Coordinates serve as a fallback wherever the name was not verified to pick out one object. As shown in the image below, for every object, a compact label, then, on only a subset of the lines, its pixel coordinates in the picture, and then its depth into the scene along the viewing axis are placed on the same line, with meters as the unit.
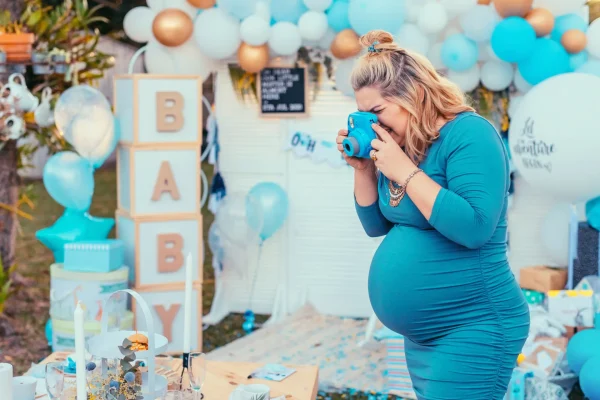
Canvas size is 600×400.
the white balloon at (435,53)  4.57
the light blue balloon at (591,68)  4.16
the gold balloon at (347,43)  4.53
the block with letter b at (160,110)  4.25
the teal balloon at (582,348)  3.59
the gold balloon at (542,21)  4.14
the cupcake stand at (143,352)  2.02
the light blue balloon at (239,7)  4.53
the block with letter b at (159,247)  4.32
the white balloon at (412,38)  4.41
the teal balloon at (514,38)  4.11
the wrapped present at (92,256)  4.10
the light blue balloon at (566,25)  4.23
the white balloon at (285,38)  4.60
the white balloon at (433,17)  4.36
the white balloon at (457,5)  4.32
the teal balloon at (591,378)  3.40
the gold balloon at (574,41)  4.16
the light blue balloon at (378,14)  4.25
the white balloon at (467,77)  4.61
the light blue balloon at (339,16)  4.50
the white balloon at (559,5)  4.24
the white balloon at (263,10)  4.61
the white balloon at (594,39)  4.14
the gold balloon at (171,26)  4.64
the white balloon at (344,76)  4.76
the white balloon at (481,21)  4.30
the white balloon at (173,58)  4.81
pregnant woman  1.88
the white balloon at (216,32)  4.64
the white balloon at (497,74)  4.58
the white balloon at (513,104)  4.70
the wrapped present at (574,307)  3.85
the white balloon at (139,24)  4.80
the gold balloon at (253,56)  4.73
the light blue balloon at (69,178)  4.08
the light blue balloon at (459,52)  4.39
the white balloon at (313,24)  4.56
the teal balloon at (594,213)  4.11
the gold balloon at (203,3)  4.71
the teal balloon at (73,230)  4.27
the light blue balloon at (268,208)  4.86
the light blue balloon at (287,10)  4.59
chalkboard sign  5.11
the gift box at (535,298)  4.36
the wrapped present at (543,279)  4.34
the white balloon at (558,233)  4.45
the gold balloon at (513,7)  4.16
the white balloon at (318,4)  4.51
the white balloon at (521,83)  4.57
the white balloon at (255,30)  4.57
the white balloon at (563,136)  3.71
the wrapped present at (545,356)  3.77
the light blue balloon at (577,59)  4.23
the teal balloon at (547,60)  4.20
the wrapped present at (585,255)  4.15
